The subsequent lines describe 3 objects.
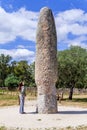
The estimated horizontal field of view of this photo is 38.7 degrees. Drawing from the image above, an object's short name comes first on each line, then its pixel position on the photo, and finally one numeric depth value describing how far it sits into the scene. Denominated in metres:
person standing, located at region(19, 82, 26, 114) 7.03
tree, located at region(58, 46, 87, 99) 15.82
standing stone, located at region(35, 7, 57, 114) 7.04
